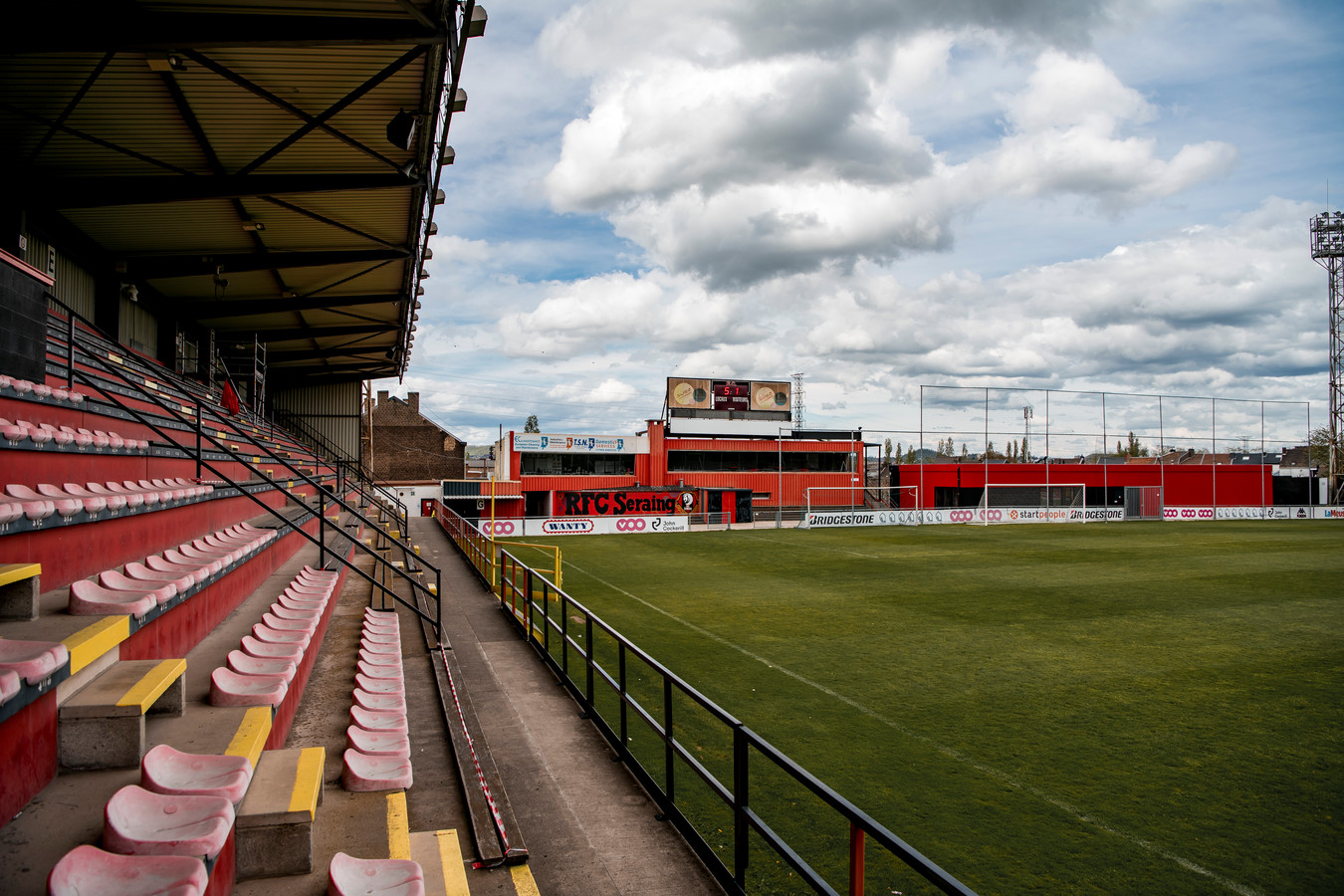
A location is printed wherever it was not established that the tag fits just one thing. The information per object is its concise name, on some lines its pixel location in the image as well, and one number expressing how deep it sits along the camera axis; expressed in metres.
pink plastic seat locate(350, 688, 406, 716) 5.23
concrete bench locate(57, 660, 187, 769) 2.98
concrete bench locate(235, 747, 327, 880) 3.13
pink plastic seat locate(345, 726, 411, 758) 4.54
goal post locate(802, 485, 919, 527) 39.91
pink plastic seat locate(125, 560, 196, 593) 4.57
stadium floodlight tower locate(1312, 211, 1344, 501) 51.66
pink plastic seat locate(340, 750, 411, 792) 4.18
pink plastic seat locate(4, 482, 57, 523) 3.74
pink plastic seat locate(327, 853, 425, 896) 2.99
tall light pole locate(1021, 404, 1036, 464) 49.59
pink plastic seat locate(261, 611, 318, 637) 5.63
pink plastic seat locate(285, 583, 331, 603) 6.97
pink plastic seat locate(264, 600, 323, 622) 6.06
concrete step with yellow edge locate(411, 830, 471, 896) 3.57
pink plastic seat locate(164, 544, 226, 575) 5.44
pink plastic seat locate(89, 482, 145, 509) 5.04
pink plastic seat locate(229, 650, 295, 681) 4.43
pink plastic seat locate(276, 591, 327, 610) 6.53
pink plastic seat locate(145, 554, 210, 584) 4.97
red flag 17.03
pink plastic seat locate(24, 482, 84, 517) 4.08
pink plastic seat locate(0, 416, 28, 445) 4.34
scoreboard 58.00
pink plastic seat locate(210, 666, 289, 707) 3.95
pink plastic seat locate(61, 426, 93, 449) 5.38
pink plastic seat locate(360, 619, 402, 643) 7.20
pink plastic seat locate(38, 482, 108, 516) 4.31
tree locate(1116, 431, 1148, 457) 106.06
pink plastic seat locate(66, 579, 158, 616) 3.67
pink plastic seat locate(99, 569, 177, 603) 4.16
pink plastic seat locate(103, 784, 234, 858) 2.45
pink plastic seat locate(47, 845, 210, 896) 2.20
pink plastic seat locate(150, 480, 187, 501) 6.13
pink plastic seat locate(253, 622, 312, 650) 5.25
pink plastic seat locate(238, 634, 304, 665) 4.84
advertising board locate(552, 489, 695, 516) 41.62
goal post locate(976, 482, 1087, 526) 50.00
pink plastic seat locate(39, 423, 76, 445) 5.07
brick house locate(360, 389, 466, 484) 54.28
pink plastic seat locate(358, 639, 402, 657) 6.67
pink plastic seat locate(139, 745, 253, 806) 2.91
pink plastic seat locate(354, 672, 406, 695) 5.56
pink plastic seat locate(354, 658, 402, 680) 5.91
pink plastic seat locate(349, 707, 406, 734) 4.89
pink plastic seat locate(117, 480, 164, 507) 5.45
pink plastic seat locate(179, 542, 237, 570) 5.74
